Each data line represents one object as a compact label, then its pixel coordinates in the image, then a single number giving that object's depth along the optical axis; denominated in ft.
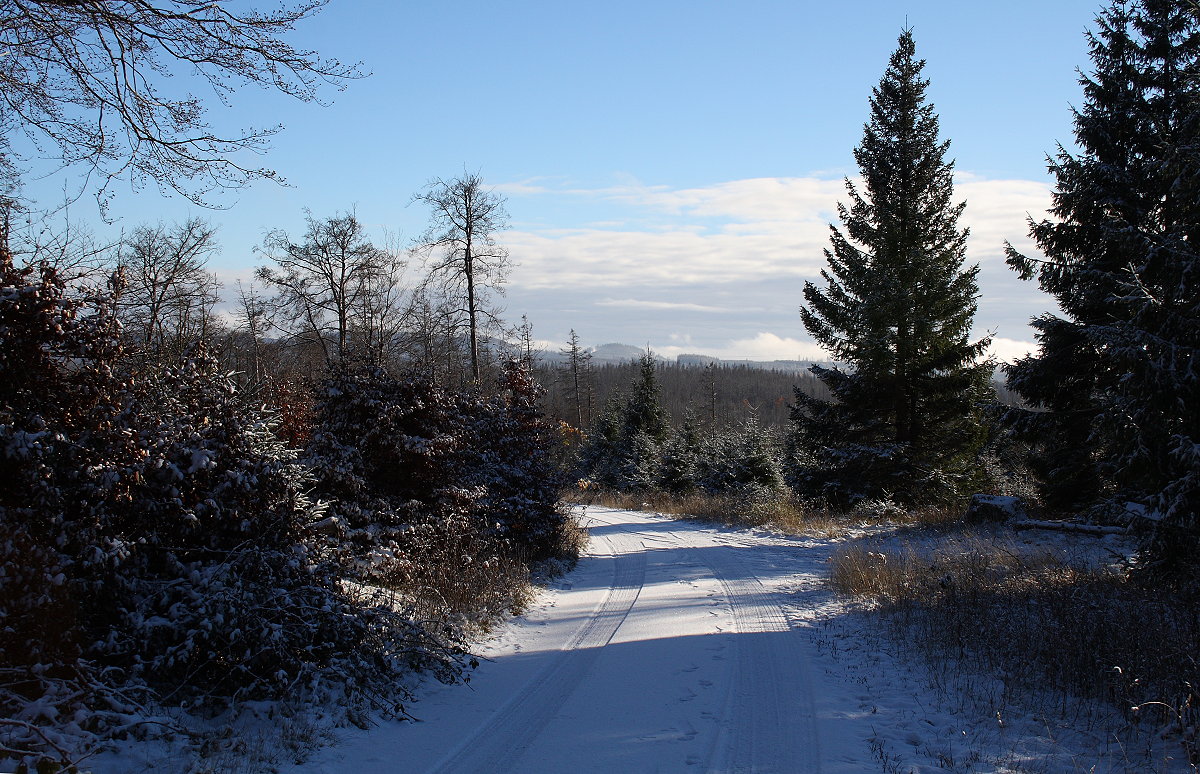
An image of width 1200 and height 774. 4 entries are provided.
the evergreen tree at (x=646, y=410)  132.77
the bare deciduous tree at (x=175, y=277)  78.71
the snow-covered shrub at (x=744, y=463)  87.61
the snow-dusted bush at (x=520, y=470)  40.11
